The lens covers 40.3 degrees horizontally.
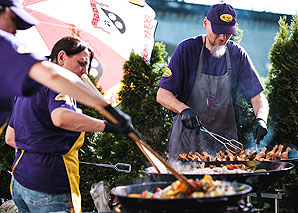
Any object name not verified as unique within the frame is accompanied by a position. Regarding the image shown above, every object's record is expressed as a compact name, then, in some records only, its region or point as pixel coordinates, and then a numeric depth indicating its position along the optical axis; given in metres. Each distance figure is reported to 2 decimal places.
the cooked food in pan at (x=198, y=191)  1.79
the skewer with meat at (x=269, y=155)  3.55
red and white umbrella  5.43
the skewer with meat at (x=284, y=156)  3.51
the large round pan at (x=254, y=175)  2.33
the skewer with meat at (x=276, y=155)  3.54
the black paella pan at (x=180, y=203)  1.66
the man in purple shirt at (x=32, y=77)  1.59
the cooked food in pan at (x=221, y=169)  2.72
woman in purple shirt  2.68
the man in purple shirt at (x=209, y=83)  3.97
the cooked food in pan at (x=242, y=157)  3.42
